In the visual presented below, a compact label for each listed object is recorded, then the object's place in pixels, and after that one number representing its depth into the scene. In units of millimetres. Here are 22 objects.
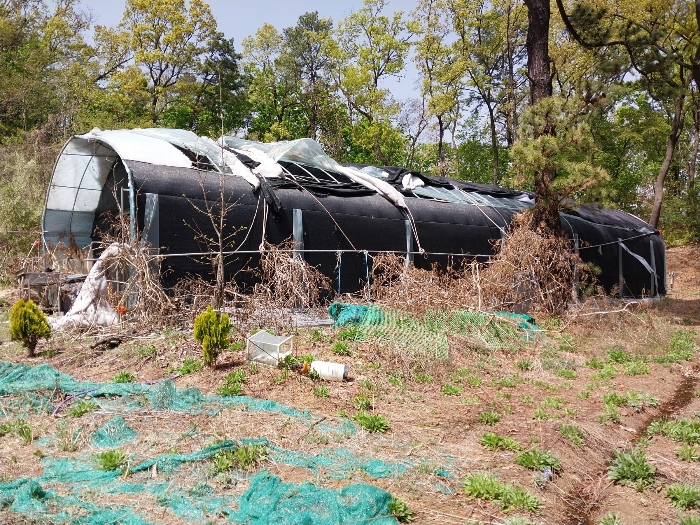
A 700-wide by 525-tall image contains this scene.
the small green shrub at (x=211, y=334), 6438
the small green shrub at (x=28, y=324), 7215
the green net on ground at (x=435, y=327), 7535
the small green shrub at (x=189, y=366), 6504
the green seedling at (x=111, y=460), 3879
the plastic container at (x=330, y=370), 6320
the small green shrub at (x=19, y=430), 4467
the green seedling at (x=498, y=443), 4507
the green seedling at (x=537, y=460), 4133
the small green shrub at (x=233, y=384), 5692
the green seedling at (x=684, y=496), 3518
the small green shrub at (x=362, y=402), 5550
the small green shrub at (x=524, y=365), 7422
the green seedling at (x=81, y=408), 4973
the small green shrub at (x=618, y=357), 7914
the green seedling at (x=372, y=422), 4887
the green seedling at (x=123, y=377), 6082
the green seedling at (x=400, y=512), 3321
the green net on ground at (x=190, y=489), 3215
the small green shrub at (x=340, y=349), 7480
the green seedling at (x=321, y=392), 5816
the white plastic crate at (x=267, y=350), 6699
